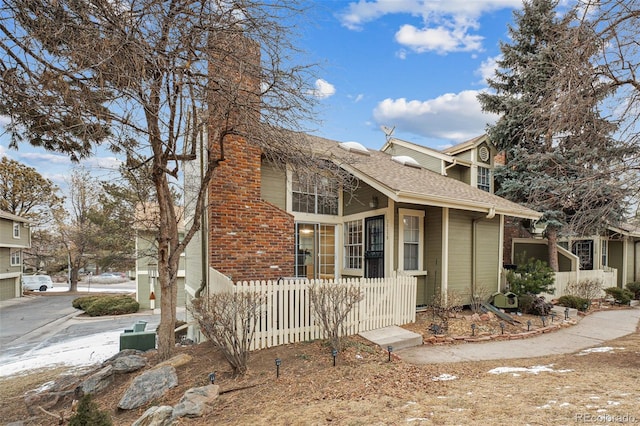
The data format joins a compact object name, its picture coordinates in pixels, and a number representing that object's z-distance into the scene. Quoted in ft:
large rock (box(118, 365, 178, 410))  15.72
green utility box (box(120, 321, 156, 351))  27.94
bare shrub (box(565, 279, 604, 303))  38.70
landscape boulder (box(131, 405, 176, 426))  12.62
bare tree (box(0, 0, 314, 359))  12.85
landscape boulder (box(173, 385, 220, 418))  12.84
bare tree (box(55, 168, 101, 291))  78.02
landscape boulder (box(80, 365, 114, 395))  19.07
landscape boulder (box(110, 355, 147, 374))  20.45
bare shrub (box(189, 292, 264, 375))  15.87
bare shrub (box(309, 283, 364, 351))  18.08
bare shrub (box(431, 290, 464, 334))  26.45
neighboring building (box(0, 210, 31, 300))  79.51
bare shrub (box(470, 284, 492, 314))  28.00
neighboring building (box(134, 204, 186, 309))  65.72
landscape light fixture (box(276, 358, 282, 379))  15.17
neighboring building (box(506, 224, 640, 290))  50.55
